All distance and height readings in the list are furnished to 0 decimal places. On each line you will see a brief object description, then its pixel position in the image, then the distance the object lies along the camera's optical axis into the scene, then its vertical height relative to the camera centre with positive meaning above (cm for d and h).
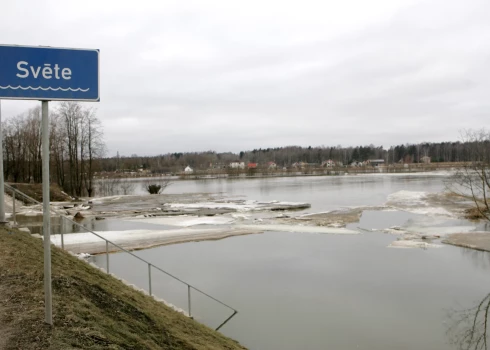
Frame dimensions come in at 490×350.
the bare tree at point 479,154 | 2530 +47
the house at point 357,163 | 17225 -57
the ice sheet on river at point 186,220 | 2911 -432
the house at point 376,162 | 18300 +6
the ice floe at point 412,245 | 2033 -429
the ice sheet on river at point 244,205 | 3817 -425
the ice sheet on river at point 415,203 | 3378 -407
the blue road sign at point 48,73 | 369 +87
